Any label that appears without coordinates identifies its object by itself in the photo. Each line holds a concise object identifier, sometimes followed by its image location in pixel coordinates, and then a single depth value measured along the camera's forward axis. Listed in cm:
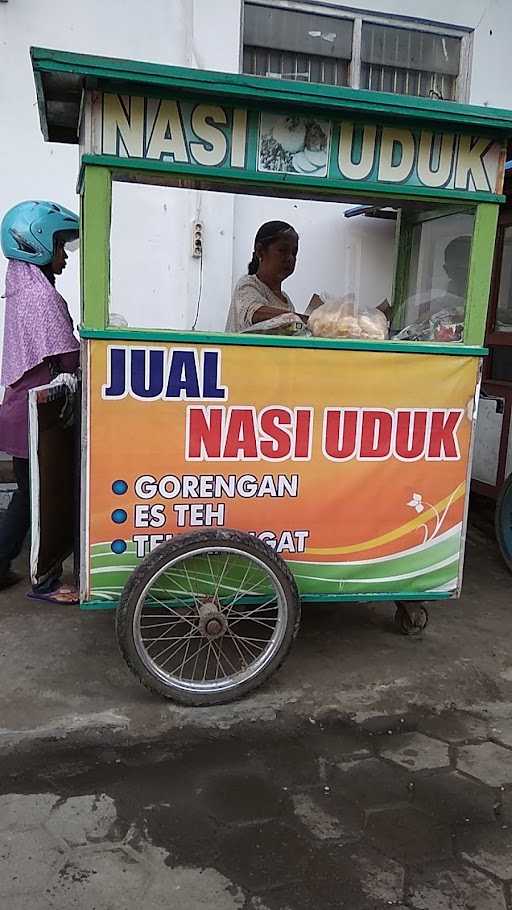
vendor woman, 325
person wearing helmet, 336
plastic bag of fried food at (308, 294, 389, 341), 295
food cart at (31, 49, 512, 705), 256
